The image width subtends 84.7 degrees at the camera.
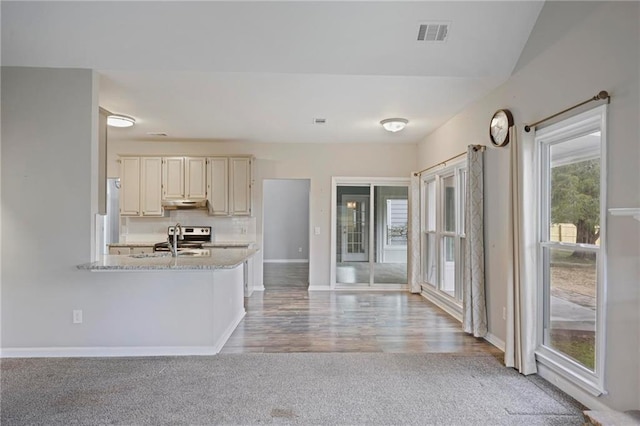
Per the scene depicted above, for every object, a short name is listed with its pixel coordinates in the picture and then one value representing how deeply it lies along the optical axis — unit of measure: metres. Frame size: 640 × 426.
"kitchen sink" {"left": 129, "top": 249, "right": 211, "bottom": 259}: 3.79
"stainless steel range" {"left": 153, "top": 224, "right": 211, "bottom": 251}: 6.16
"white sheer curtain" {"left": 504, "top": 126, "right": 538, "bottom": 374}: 2.93
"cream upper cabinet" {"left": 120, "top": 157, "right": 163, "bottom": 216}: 6.00
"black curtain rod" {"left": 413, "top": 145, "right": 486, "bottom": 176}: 3.87
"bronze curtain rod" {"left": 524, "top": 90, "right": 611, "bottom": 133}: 2.23
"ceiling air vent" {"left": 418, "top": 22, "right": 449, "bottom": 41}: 2.92
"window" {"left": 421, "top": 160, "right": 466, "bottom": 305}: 4.74
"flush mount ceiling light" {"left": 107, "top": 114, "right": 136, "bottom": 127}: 4.64
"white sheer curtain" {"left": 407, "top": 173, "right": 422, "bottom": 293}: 6.14
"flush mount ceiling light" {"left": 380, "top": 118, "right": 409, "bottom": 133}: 4.80
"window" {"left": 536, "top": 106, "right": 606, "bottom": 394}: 2.40
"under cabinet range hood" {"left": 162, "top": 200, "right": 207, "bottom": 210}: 5.96
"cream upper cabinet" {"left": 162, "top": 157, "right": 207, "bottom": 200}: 6.02
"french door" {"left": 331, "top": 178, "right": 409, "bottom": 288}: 6.53
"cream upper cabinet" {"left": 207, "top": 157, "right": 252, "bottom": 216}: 6.05
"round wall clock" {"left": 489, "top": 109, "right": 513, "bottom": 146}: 3.38
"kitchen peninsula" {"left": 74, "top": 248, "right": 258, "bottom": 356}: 3.32
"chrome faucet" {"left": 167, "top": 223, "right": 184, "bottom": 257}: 3.79
